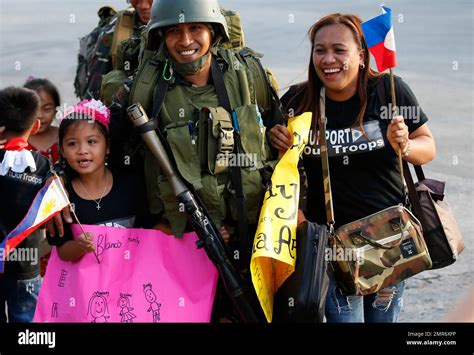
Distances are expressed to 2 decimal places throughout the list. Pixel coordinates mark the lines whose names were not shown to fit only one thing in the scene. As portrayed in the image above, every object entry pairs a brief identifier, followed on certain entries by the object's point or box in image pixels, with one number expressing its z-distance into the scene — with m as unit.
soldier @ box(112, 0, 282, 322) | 4.24
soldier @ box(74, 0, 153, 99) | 5.77
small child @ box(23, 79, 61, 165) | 5.49
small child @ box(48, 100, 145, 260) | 4.39
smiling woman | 4.28
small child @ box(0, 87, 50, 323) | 4.56
